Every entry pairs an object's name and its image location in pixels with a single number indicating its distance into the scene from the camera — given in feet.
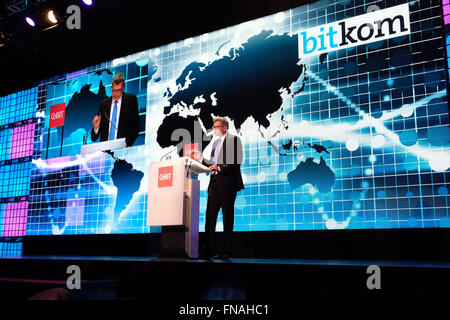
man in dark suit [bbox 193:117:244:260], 14.49
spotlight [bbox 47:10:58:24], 20.65
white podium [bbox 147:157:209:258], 14.30
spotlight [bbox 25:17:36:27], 21.17
